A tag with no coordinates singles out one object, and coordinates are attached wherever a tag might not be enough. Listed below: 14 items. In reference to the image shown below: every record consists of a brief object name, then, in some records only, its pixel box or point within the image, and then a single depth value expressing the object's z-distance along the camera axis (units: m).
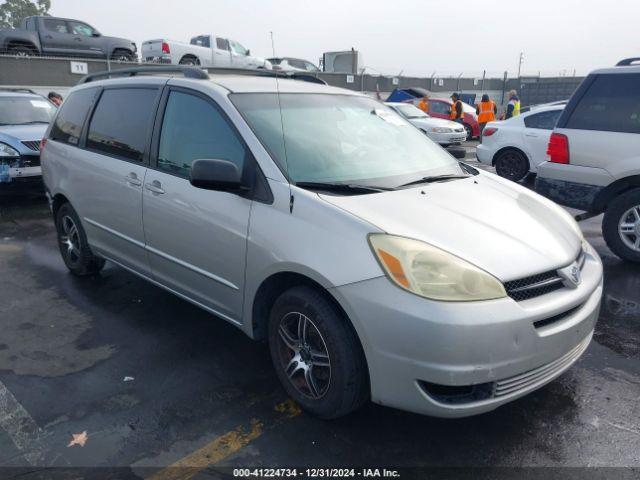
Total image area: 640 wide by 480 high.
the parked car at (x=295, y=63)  24.24
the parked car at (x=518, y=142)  9.67
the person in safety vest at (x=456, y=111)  19.02
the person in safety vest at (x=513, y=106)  17.23
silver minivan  2.33
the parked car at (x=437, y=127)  16.50
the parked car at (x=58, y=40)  17.80
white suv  5.15
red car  19.97
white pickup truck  20.42
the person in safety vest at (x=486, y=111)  17.00
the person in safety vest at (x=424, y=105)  19.83
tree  65.81
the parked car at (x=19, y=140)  7.75
